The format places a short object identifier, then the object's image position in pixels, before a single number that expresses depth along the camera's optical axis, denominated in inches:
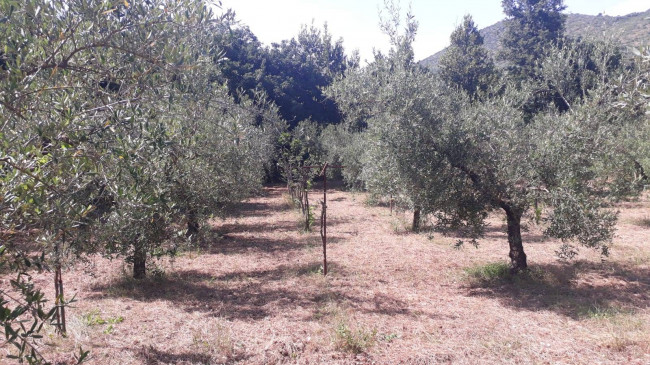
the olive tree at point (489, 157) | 321.4
